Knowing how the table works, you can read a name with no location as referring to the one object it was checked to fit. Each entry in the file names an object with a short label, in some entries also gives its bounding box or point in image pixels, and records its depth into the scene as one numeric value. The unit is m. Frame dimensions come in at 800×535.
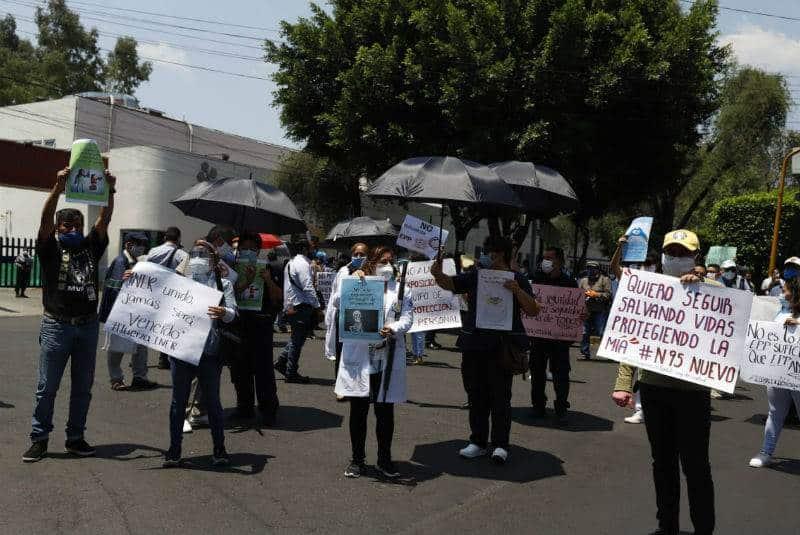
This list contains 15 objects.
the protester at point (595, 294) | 15.61
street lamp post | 23.20
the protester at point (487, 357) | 6.95
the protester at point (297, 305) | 10.83
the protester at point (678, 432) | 4.80
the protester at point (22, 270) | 23.25
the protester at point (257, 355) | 8.06
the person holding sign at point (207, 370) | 6.23
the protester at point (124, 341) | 8.95
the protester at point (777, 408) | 7.34
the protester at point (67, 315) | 6.29
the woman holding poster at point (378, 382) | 6.23
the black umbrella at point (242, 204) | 8.53
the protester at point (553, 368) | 9.07
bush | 34.38
